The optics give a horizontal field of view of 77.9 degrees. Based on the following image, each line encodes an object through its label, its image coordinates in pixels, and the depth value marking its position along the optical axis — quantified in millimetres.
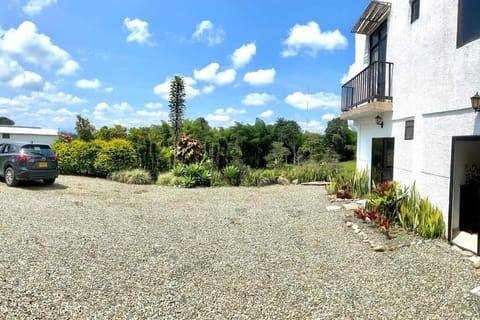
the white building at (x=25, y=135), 41000
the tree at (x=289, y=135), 20500
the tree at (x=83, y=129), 16309
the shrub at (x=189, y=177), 11922
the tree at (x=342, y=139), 22703
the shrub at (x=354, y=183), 9383
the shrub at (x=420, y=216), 5301
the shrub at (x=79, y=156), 13469
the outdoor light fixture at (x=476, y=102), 4387
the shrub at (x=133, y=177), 12438
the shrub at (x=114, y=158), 13109
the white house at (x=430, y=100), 4828
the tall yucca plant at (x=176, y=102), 15172
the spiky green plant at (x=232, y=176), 12453
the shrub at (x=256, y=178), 12500
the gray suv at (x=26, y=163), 9930
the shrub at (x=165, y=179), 12350
